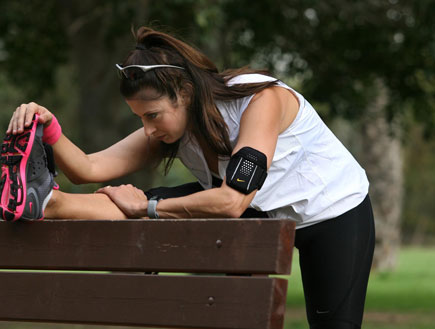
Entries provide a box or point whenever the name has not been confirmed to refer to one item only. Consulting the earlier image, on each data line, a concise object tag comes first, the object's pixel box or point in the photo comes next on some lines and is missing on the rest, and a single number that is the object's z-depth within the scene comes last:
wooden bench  5.11
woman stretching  6.02
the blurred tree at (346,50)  20.50
